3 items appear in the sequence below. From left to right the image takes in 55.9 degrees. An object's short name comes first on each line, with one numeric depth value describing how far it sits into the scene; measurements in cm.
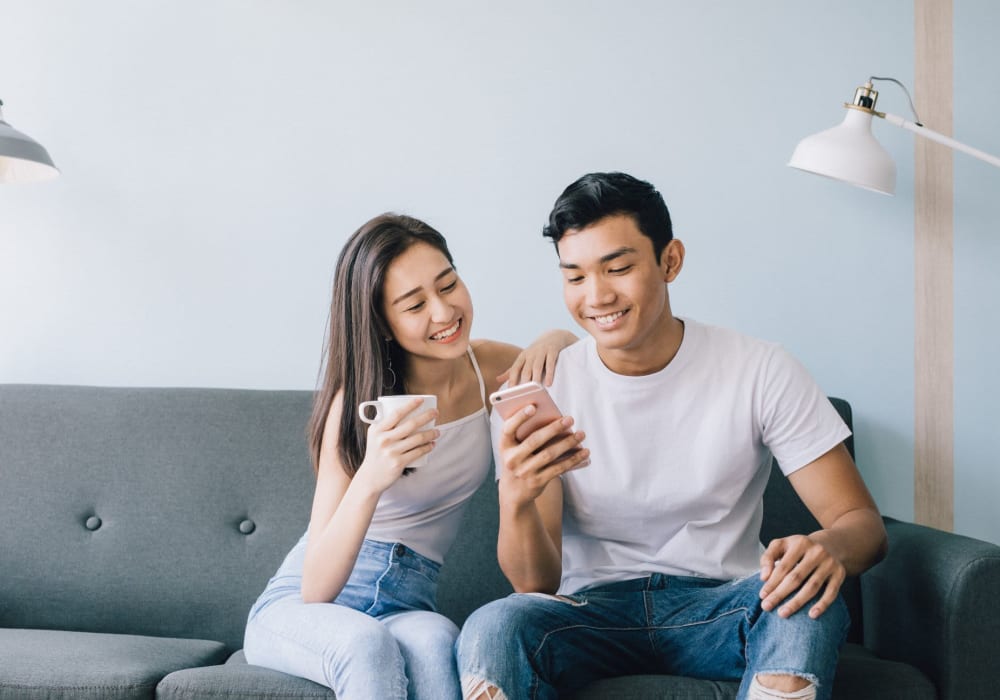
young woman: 153
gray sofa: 206
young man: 149
